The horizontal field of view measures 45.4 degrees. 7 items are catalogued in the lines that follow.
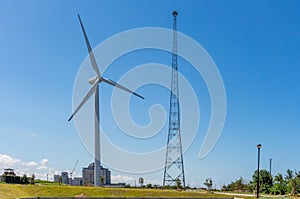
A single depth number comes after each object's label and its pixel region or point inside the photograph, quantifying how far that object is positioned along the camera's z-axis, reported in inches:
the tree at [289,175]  2467.3
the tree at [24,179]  2538.6
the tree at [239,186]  2757.9
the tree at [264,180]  2675.4
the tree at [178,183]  2104.3
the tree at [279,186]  2385.7
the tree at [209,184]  2459.4
